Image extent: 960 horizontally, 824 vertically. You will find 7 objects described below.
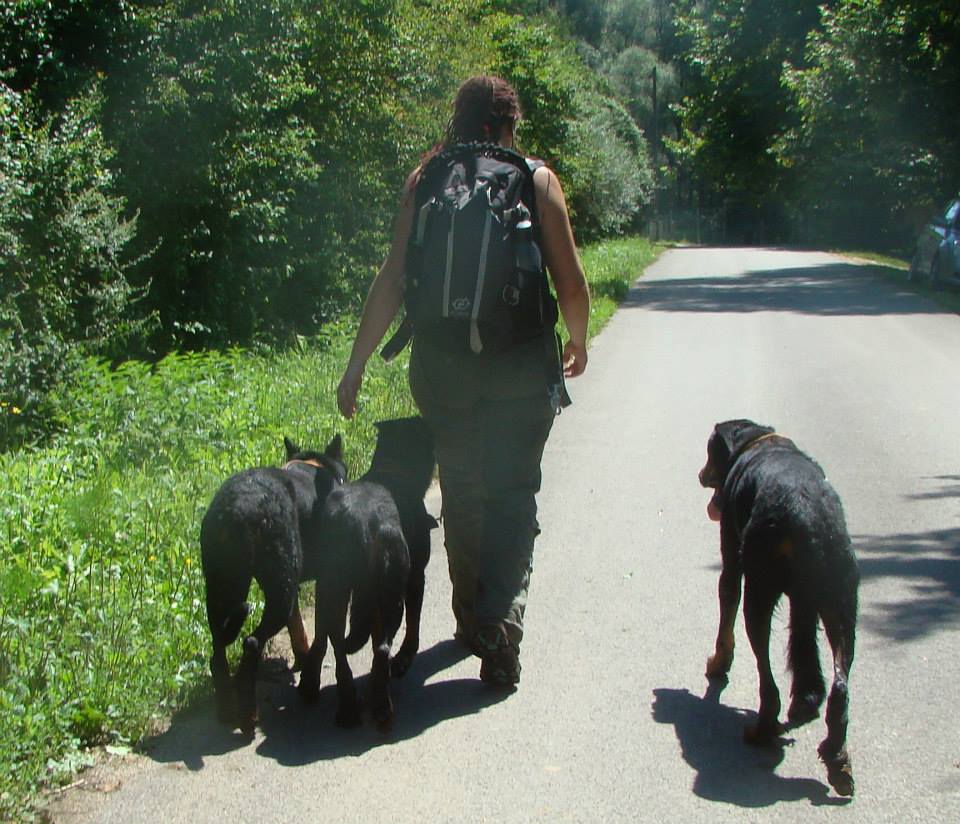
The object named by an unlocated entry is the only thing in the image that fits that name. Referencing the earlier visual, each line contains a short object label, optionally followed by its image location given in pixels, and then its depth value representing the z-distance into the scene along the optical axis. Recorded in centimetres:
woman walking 443
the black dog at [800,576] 386
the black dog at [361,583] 432
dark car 2306
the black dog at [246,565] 431
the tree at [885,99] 2841
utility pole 6212
